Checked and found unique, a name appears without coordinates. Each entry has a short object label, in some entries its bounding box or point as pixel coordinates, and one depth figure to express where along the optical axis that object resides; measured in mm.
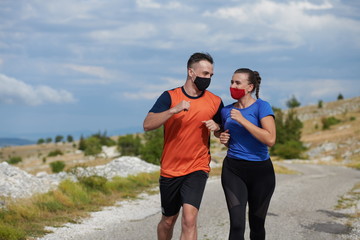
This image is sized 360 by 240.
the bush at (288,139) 56438
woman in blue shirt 5590
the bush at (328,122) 83625
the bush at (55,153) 83438
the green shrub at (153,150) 33469
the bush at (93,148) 62550
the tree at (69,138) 141625
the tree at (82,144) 91769
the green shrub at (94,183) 16266
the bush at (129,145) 61131
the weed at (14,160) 73188
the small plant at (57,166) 37969
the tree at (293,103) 124688
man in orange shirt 5773
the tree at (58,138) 146000
